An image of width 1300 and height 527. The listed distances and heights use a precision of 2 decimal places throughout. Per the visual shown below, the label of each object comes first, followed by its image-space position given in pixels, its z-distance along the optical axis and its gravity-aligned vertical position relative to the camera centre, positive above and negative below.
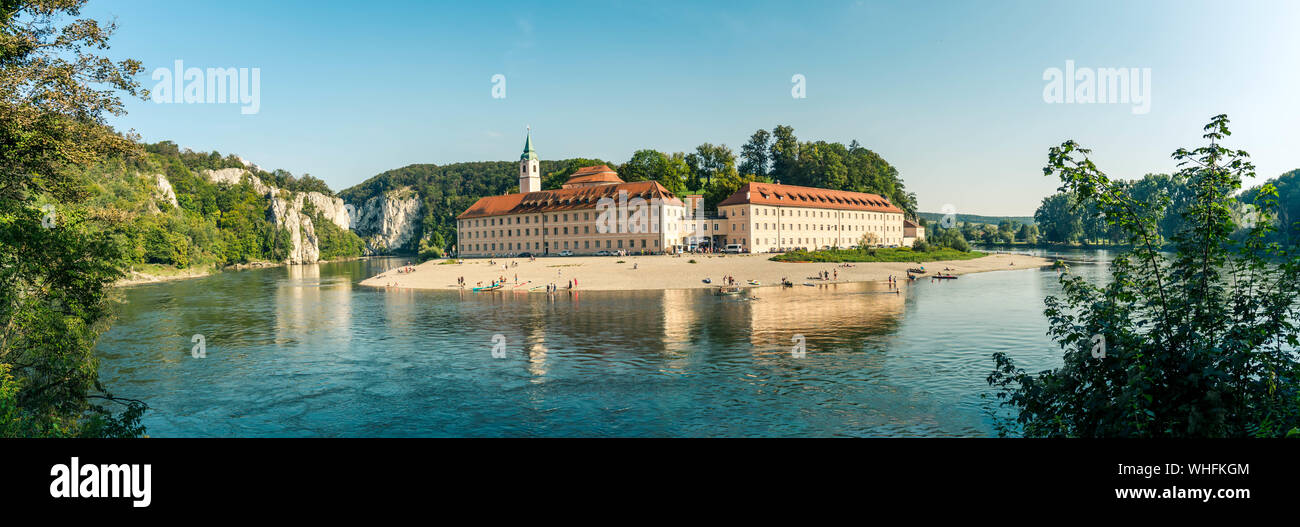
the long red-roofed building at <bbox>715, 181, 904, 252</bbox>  115.75 +5.30
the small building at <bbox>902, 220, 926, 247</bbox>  156.25 +3.13
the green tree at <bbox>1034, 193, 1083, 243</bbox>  174.50 +5.40
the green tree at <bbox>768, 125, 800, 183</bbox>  159.75 +22.80
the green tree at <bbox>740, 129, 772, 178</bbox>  168.50 +22.93
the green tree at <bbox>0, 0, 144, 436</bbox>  16.77 +0.57
